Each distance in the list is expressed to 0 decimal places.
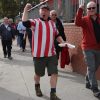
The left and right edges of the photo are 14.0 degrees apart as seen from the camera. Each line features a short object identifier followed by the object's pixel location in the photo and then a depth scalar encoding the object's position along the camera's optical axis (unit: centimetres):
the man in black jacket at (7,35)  1568
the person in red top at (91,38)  785
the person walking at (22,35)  1920
